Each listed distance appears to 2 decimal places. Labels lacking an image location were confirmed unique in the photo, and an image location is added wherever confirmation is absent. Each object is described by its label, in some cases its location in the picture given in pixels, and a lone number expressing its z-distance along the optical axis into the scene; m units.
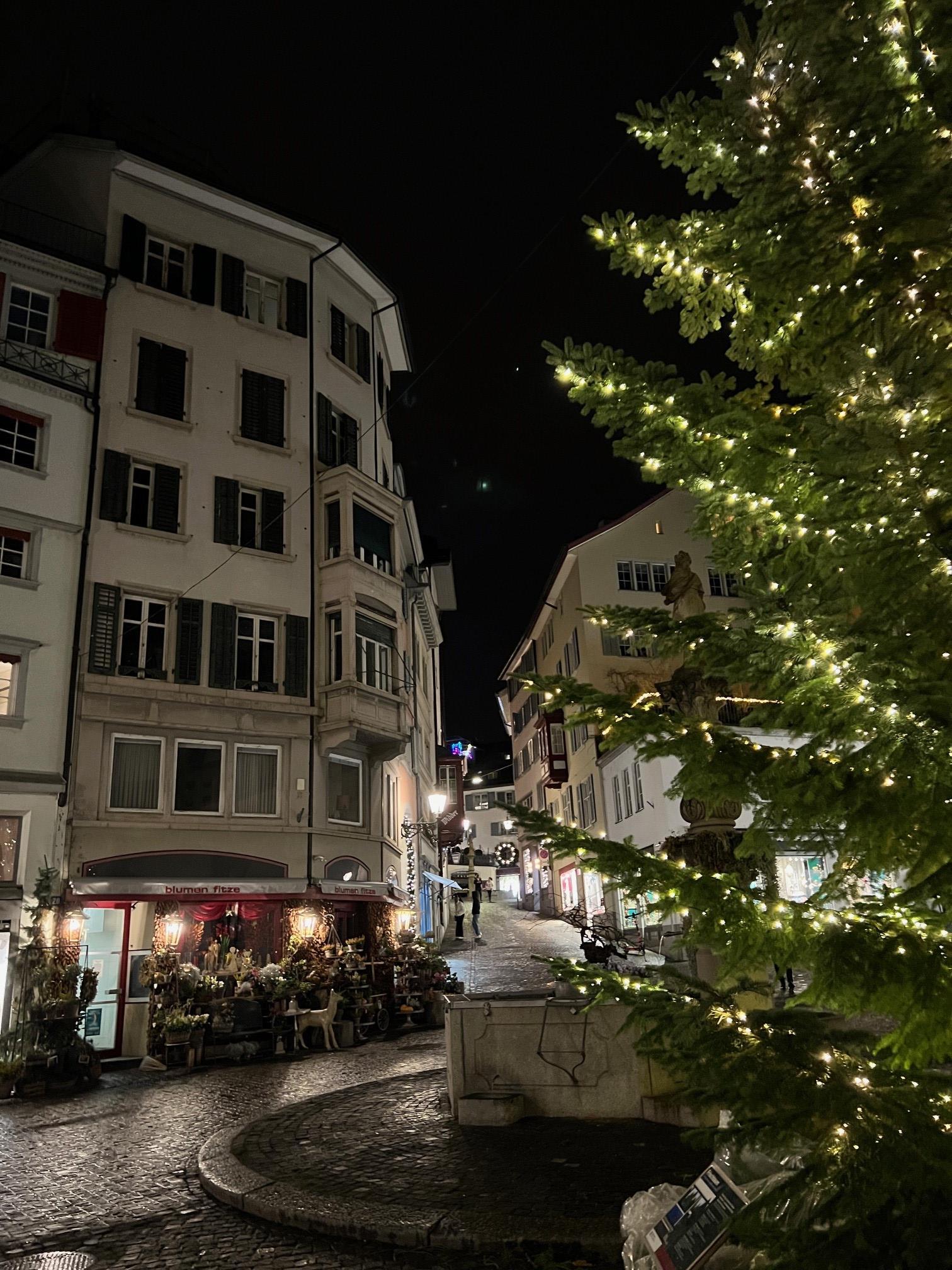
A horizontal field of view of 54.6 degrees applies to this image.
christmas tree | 3.56
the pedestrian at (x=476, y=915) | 38.06
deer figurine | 18.00
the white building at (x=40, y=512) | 19.14
